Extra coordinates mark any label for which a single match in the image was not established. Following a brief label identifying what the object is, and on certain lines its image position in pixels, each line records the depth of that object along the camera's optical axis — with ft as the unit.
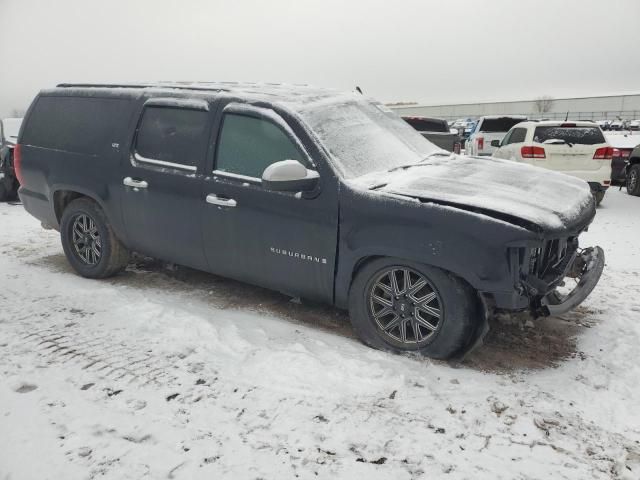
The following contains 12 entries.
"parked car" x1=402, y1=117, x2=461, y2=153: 43.65
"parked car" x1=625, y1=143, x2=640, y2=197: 38.81
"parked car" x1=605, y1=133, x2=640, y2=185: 41.98
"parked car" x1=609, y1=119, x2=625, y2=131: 115.34
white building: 207.62
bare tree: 242.66
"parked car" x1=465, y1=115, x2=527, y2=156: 50.72
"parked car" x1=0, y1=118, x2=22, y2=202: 32.78
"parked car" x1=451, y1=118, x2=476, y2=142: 109.86
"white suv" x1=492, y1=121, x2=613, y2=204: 32.45
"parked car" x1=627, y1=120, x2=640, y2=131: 109.97
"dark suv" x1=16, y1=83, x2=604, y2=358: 11.32
